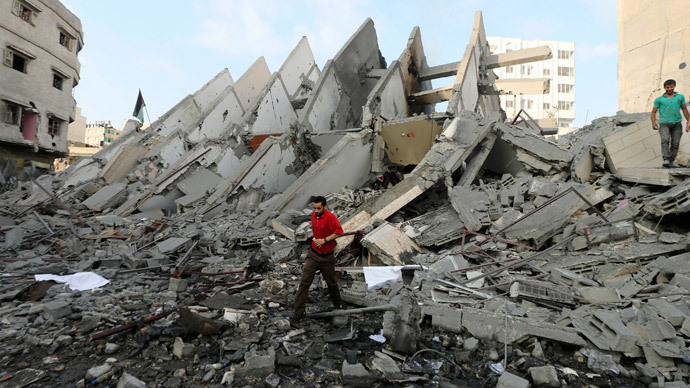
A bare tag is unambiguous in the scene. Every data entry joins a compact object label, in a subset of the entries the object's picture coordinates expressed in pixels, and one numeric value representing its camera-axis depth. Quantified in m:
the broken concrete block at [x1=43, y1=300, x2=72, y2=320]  3.43
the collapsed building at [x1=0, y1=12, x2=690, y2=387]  2.75
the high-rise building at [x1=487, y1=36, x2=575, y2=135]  45.31
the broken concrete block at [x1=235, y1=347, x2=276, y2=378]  2.55
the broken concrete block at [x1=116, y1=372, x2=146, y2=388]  2.32
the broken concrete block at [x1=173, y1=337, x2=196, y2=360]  2.81
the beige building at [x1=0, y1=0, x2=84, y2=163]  15.25
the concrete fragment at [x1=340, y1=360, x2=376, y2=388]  2.51
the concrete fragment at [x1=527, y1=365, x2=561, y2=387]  2.48
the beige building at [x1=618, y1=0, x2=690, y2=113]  10.32
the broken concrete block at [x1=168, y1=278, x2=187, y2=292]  4.32
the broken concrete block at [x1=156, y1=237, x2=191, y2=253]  5.78
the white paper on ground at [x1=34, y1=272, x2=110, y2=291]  4.30
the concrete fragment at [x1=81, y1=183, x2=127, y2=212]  9.53
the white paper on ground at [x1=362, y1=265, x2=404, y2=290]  4.41
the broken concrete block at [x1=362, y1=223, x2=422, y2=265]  5.26
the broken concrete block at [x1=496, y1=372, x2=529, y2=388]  2.38
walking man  3.65
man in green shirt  5.29
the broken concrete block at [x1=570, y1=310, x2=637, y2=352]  2.73
